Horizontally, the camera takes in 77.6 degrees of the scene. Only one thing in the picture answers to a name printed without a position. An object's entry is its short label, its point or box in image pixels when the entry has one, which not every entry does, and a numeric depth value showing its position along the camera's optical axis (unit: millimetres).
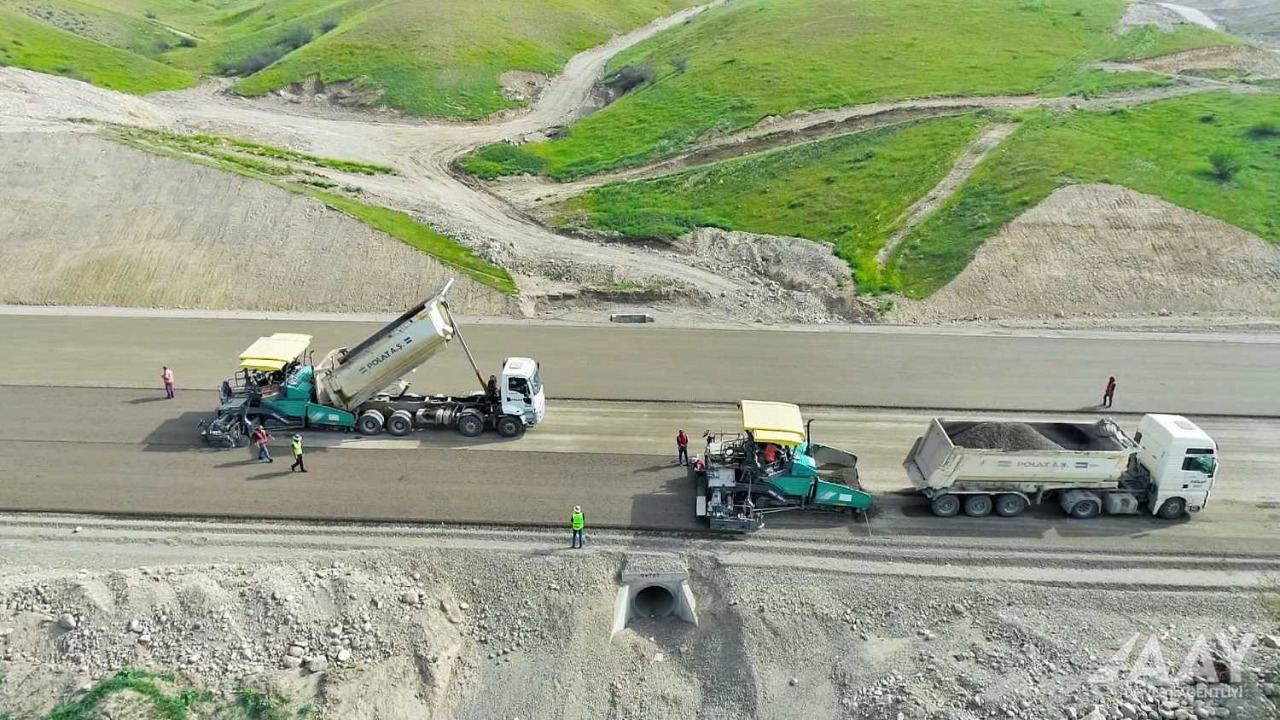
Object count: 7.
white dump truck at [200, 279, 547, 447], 23859
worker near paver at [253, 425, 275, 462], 22906
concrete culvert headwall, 17891
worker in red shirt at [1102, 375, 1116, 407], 27875
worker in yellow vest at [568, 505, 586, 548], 19062
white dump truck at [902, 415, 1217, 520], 20234
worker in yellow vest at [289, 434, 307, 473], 22297
